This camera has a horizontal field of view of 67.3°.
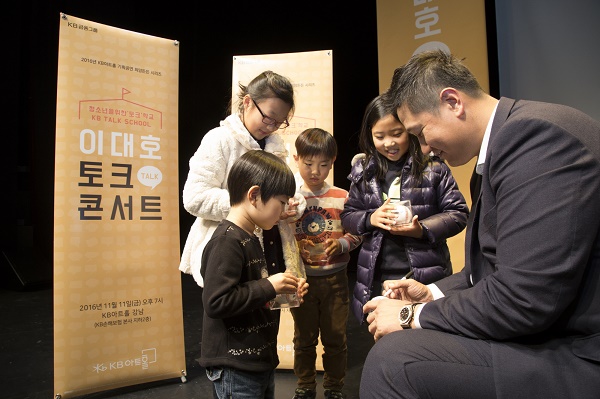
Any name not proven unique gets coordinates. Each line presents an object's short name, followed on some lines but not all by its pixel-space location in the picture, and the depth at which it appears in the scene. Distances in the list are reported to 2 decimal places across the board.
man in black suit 0.95
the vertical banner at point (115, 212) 2.51
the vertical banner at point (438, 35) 3.33
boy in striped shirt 2.41
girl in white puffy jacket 1.90
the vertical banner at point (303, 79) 3.18
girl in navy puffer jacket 2.01
